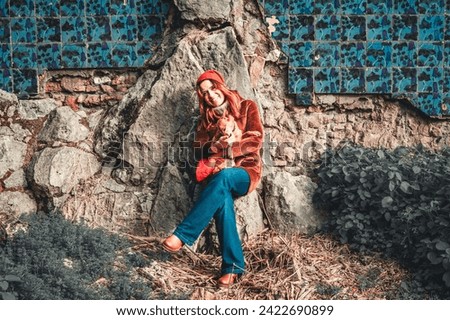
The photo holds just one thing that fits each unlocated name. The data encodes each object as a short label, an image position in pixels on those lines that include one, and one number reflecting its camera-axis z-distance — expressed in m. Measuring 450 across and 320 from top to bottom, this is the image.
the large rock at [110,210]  5.51
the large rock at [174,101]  5.63
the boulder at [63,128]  5.73
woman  4.77
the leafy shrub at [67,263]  4.35
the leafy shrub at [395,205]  4.82
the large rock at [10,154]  5.70
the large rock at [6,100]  5.83
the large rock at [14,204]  5.62
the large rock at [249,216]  5.38
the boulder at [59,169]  5.54
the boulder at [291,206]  5.52
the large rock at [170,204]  5.45
